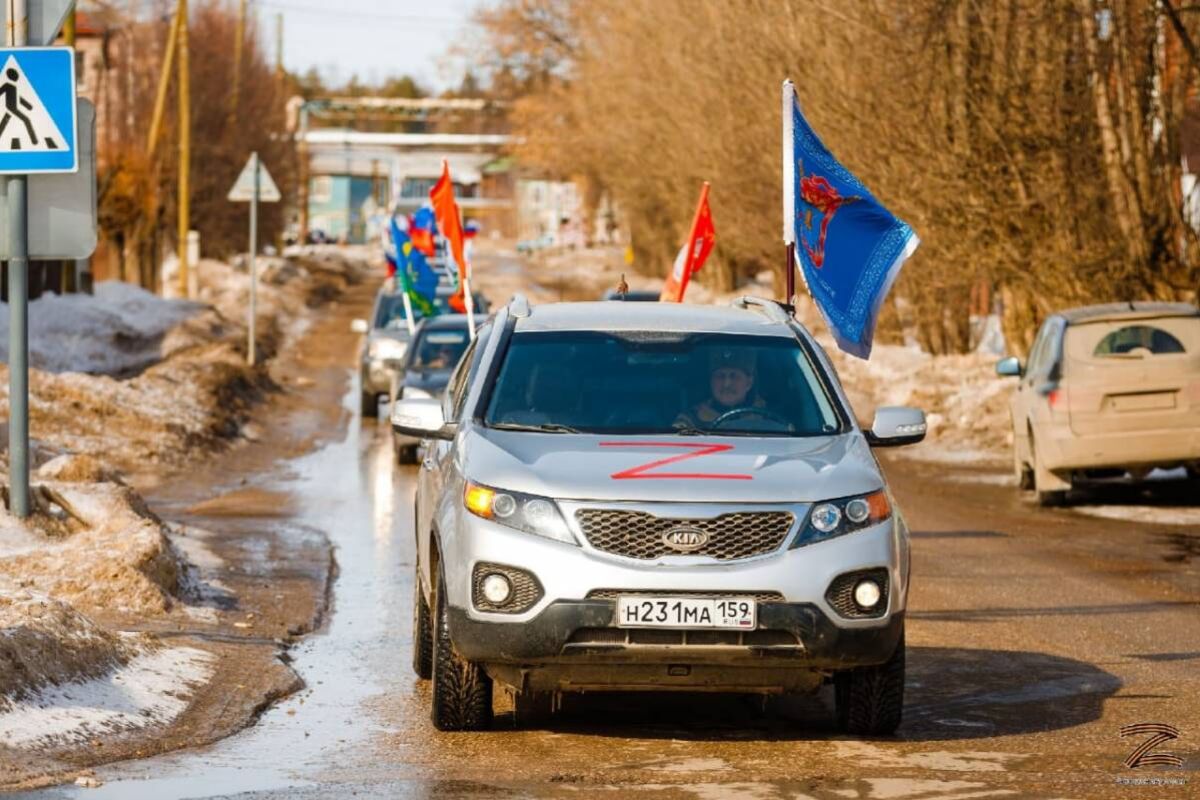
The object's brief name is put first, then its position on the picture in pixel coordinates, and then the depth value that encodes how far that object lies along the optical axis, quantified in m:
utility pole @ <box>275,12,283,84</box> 75.73
